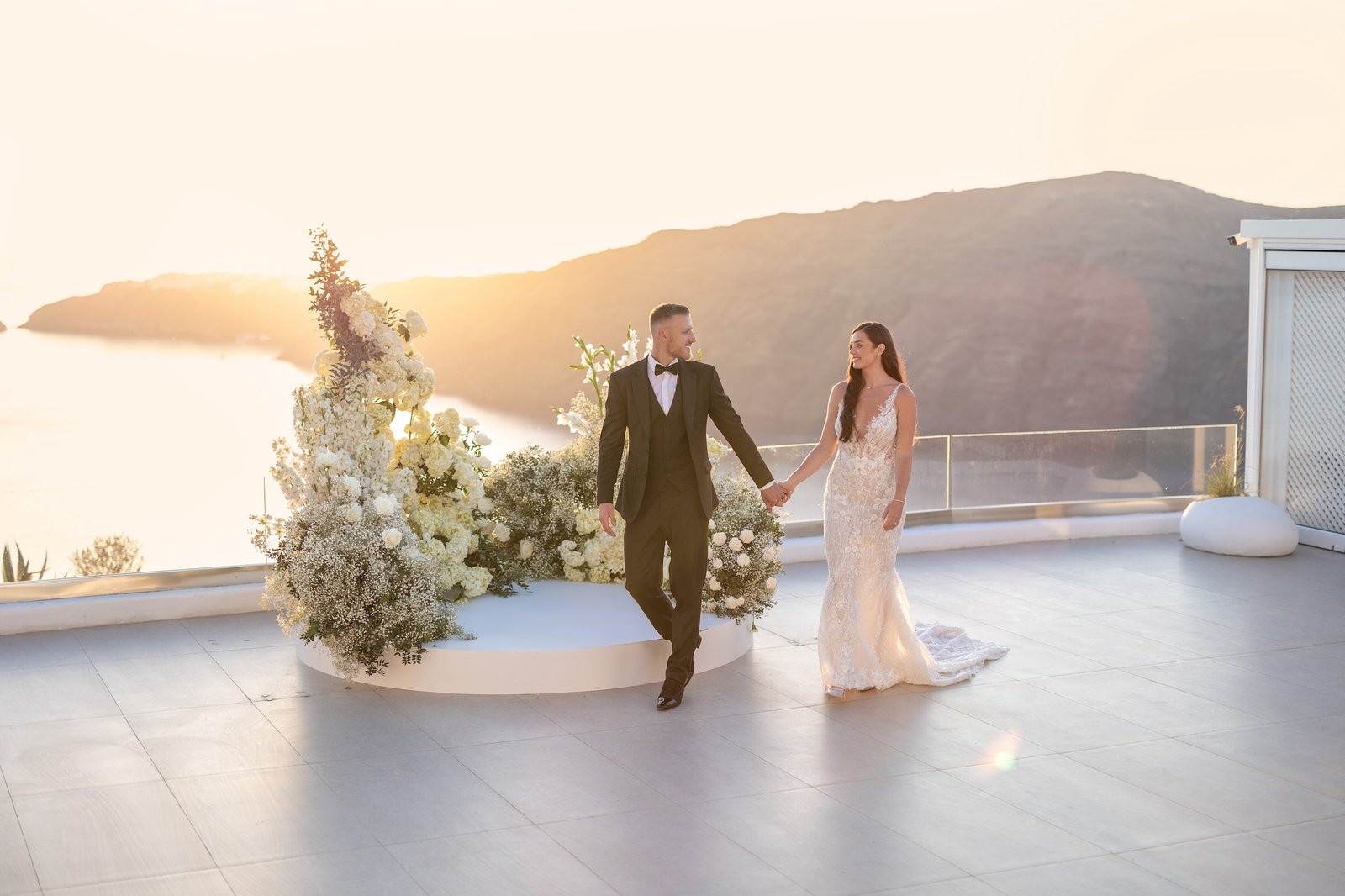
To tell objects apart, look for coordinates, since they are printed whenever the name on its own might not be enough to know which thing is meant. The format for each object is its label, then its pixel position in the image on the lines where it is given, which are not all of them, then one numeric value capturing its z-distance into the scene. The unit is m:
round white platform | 7.15
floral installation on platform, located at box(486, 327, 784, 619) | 7.93
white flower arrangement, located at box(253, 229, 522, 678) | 7.13
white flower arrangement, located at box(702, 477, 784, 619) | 7.84
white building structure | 11.95
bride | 7.18
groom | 6.72
